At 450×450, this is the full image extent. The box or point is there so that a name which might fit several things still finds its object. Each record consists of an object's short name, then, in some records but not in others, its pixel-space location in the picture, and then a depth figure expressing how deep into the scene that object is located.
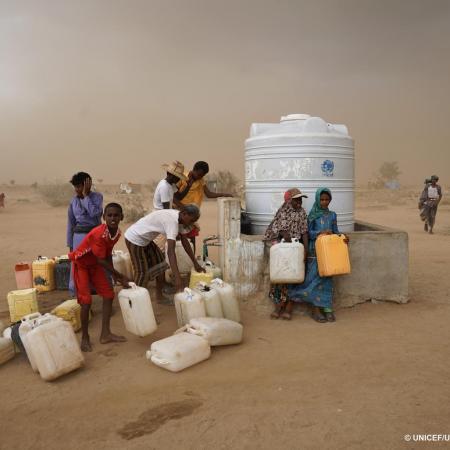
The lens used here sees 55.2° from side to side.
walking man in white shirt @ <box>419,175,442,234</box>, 11.77
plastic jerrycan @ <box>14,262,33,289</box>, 5.85
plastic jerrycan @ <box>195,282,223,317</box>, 4.23
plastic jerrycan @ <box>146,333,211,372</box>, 3.43
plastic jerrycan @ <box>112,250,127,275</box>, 5.80
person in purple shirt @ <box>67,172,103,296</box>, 5.06
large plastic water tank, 5.12
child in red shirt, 3.93
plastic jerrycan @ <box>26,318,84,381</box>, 3.32
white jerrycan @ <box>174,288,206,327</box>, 4.08
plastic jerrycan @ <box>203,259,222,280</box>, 5.04
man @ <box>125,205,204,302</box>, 4.30
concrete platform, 4.95
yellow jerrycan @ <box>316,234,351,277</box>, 4.46
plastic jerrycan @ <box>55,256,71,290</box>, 6.20
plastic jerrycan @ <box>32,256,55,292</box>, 6.15
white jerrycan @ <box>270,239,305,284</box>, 4.50
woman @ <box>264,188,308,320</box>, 4.70
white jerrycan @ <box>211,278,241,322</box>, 4.34
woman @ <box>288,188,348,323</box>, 4.64
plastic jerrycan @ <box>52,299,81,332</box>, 4.45
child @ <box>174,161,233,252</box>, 5.62
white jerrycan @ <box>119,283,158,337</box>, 3.84
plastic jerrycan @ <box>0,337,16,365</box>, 3.73
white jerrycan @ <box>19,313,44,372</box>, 3.37
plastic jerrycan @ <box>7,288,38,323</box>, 4.70
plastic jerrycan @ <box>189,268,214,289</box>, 4.79
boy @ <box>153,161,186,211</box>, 5.50
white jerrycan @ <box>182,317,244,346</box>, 3.76
